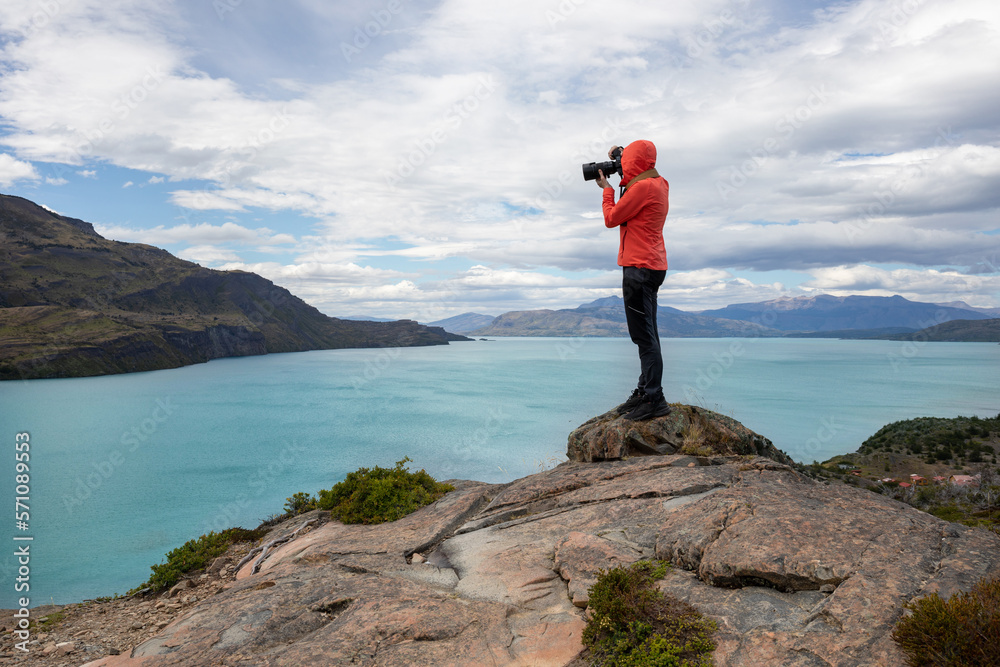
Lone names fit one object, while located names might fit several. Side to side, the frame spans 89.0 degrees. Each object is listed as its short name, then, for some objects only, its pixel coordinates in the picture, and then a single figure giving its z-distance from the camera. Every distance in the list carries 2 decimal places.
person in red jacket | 8.50
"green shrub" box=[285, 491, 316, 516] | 13.84
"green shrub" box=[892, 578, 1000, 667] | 3.28
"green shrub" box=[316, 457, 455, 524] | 9.99
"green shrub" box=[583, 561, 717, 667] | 4.02
